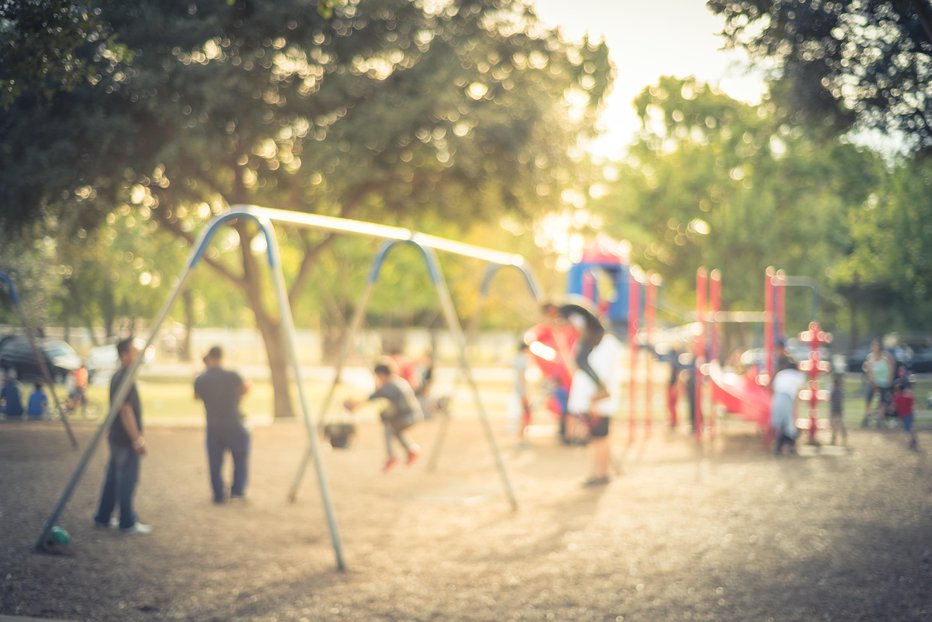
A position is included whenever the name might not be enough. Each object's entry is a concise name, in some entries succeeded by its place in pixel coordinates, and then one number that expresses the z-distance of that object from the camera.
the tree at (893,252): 14.62
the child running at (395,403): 11.69
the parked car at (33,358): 10.97
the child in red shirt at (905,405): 16.50
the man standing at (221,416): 10.11
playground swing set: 7.72
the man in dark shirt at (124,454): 8.47
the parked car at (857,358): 37.94
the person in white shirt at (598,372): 11.52
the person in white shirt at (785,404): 15.80
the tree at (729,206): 33.53
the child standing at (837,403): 17.03
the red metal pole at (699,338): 17.05
